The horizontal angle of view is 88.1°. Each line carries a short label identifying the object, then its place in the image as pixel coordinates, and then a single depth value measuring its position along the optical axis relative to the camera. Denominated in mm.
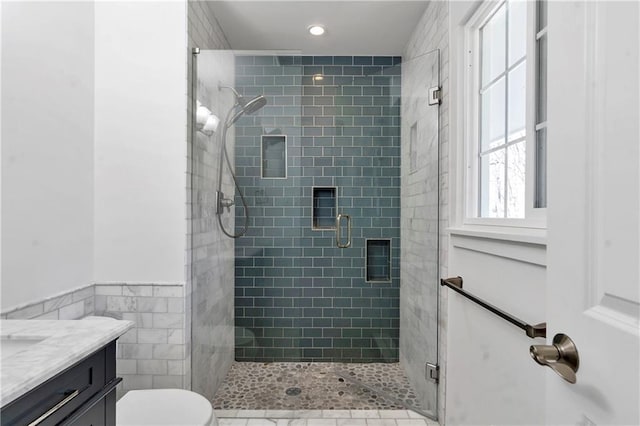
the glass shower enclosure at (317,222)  1969
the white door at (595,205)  455
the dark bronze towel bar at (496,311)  866
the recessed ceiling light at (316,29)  2359
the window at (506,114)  1131
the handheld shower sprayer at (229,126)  1973
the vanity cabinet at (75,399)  678
